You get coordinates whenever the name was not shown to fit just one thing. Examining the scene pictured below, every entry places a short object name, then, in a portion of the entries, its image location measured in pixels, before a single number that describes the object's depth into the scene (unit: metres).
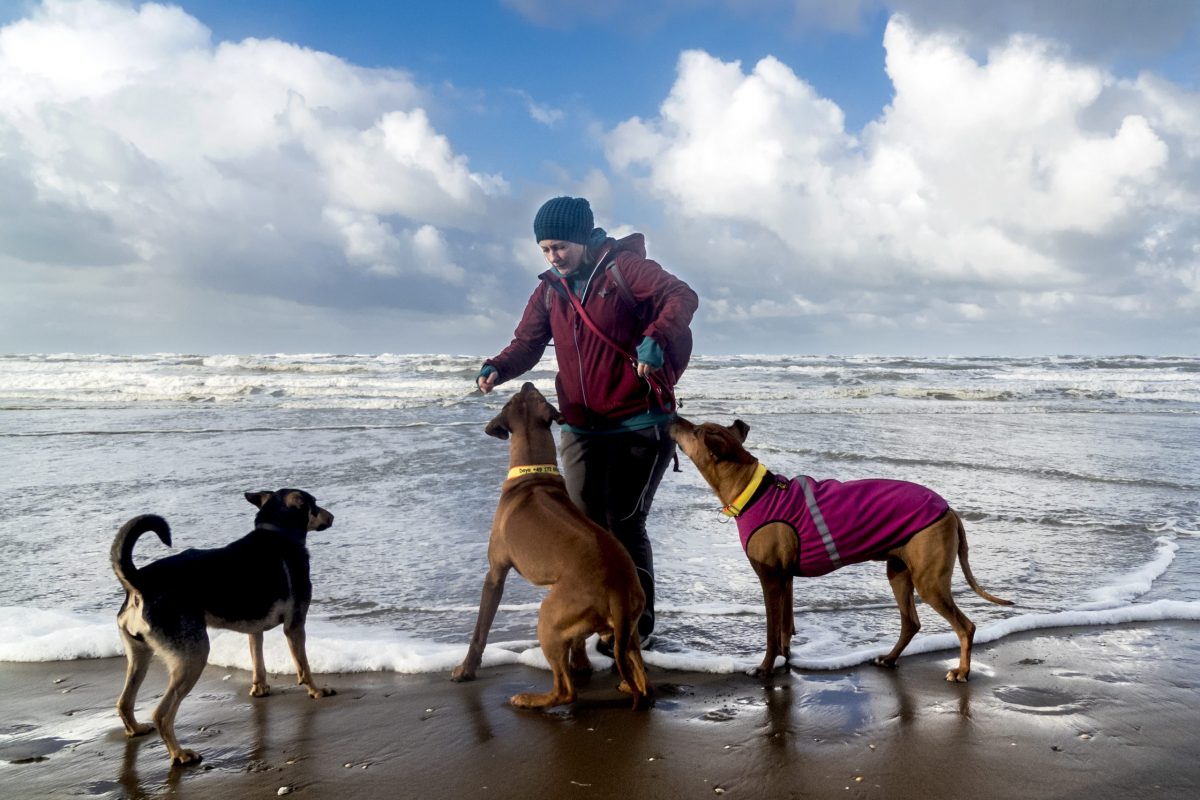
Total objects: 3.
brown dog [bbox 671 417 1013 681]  3.60
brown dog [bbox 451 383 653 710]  3.08
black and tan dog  2.98
